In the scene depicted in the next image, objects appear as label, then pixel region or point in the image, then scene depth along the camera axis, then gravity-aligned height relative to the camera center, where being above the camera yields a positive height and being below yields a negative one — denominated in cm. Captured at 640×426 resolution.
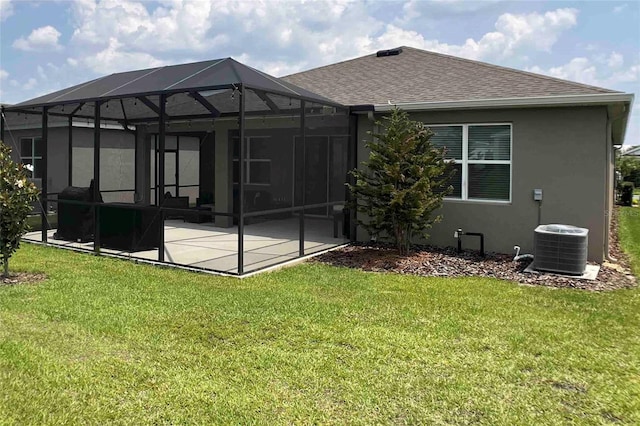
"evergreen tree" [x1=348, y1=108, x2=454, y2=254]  760 +19
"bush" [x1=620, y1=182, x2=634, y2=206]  2118 +14
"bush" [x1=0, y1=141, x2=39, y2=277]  609 -18
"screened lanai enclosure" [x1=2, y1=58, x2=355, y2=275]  750 +45
